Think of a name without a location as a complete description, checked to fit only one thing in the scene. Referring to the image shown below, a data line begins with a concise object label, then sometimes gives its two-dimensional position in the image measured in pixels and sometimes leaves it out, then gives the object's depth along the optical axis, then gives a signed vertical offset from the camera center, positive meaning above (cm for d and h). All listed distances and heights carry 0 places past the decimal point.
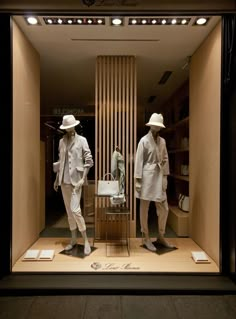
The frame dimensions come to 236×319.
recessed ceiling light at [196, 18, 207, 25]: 321 +156
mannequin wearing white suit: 357 -11
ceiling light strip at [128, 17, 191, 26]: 321 +156
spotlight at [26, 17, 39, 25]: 320 +157
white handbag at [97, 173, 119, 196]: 387 -39
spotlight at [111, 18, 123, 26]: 322 +157
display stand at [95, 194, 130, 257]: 423 -102
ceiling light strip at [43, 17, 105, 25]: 322 +157
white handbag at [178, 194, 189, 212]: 472 -73
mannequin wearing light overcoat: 372 -16
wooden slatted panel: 436 +69
